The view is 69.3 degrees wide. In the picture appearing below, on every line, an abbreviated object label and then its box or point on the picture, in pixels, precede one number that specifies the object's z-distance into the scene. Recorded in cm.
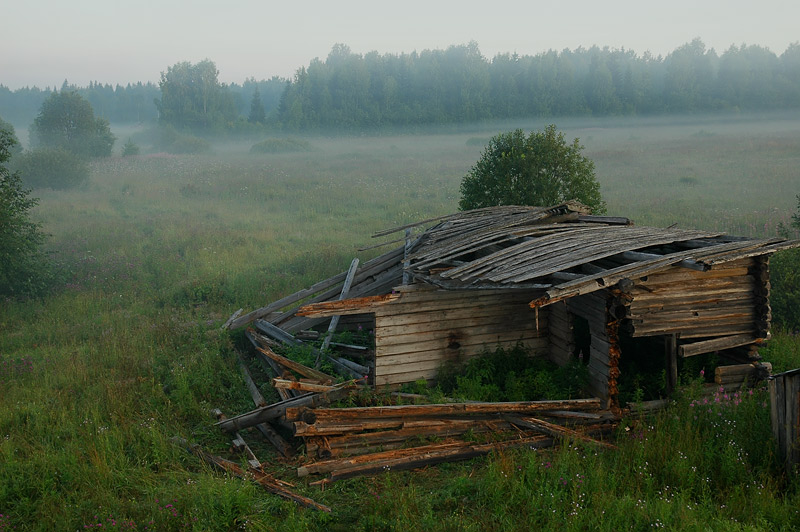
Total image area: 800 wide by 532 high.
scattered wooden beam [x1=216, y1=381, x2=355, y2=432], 840
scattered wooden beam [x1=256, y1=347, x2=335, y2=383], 951
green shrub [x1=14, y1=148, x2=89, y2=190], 3575
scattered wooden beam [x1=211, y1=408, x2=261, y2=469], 762
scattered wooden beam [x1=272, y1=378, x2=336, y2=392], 849
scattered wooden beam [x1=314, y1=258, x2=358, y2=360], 1080
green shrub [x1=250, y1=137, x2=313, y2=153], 6028
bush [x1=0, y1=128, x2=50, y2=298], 1535
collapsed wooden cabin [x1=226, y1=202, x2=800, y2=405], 814
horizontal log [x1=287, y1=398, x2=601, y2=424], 762
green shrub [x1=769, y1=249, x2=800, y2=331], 1188
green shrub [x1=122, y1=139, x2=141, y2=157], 5454
